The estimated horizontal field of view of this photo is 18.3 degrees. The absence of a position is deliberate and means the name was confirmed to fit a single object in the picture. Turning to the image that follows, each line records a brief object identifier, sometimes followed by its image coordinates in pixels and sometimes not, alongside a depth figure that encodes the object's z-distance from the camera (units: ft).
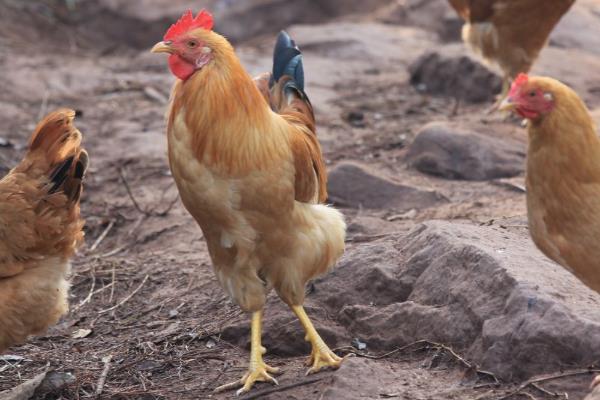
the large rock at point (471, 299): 27.10
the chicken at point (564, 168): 25.78
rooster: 28.45
